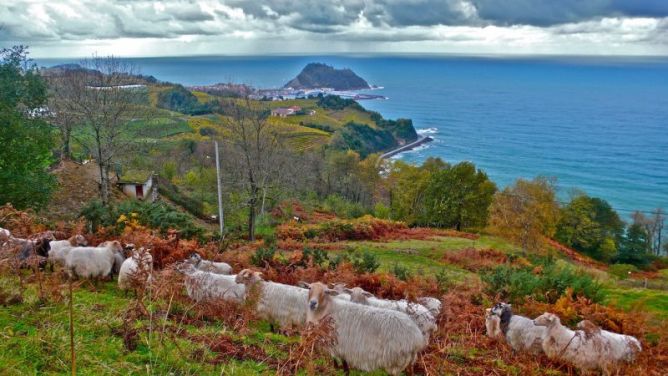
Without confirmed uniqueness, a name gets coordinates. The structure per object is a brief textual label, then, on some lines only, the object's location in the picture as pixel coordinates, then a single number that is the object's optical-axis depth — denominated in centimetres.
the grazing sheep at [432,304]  1082
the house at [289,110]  16960
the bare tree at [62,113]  3089
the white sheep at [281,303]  1009
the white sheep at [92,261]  1195
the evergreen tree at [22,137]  2000
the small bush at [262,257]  1570
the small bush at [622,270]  4117
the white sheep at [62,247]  1227
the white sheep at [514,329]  1046
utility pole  2953
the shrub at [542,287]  1451
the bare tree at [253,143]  2798
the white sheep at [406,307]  941
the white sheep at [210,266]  1280
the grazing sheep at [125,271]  1123
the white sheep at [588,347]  956
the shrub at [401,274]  1636
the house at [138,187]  3703
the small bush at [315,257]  1637
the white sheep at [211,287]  1060
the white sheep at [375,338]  789
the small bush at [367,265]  1652
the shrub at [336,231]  3219
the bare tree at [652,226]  8258
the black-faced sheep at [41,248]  1155
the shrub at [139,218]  1839
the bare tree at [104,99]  2717
